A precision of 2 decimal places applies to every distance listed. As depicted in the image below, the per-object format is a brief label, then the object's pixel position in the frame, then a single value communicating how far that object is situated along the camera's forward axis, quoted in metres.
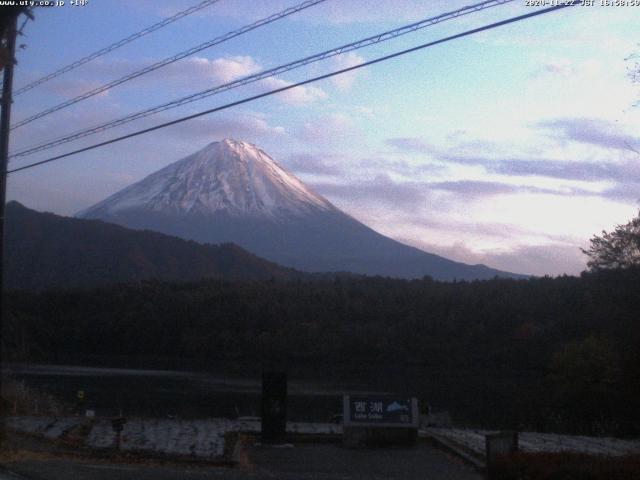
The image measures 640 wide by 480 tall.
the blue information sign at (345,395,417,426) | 19.34
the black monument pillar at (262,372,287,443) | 19.14
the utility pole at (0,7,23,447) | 16.25
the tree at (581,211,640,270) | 35.62
